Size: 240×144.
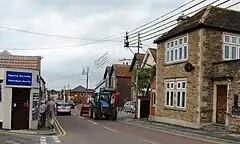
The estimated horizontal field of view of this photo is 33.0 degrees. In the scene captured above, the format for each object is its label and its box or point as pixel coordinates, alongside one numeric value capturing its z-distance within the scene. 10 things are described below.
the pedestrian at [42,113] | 26.85
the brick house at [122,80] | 82.69
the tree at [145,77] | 55.00
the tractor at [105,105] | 39.34
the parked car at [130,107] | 57.12
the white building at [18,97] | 23.53
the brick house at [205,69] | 27.48
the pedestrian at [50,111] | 26.33
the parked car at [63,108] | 49.69
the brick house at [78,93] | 131.38
